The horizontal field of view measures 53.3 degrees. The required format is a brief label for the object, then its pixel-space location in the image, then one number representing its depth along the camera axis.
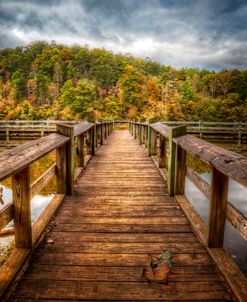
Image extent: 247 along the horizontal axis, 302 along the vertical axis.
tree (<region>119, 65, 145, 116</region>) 51.12
